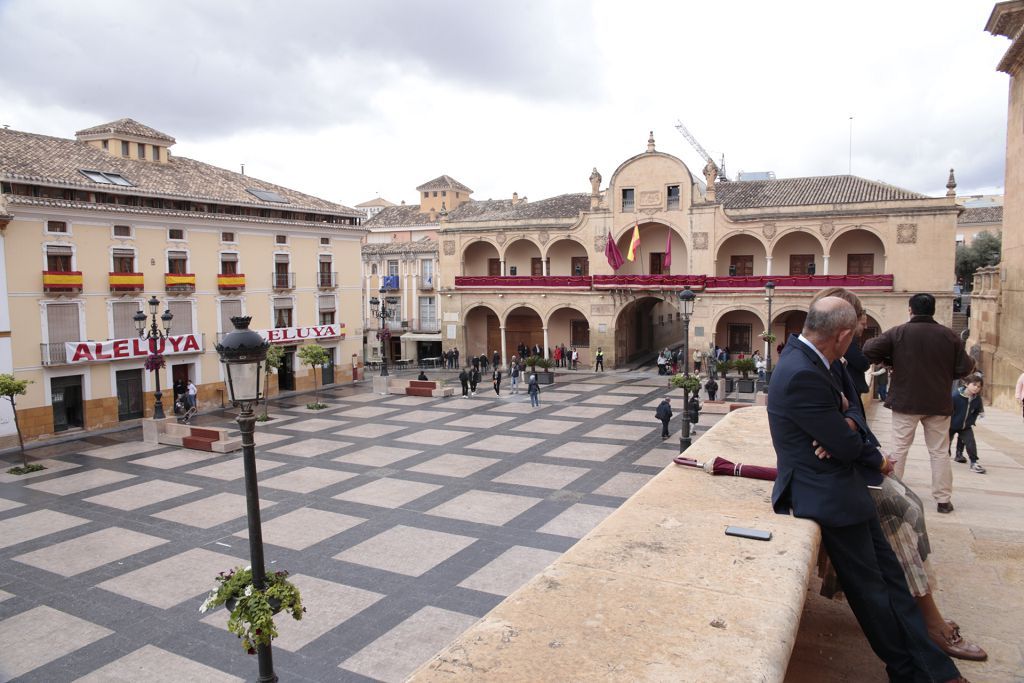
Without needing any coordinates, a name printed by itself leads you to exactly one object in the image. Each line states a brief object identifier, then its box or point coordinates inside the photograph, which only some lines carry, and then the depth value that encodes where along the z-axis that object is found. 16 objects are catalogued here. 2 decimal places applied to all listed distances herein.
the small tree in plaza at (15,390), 17.14
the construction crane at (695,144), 61.16
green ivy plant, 5.12
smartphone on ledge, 3.52
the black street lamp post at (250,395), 5.29
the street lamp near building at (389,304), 42.29
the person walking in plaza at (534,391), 23.61
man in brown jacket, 5.42
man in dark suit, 3.09
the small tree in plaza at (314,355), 26.72
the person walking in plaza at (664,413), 17.69
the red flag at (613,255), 32.28
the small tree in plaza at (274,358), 24.98
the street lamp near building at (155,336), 19.95
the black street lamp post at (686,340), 14.63
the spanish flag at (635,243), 31.39
